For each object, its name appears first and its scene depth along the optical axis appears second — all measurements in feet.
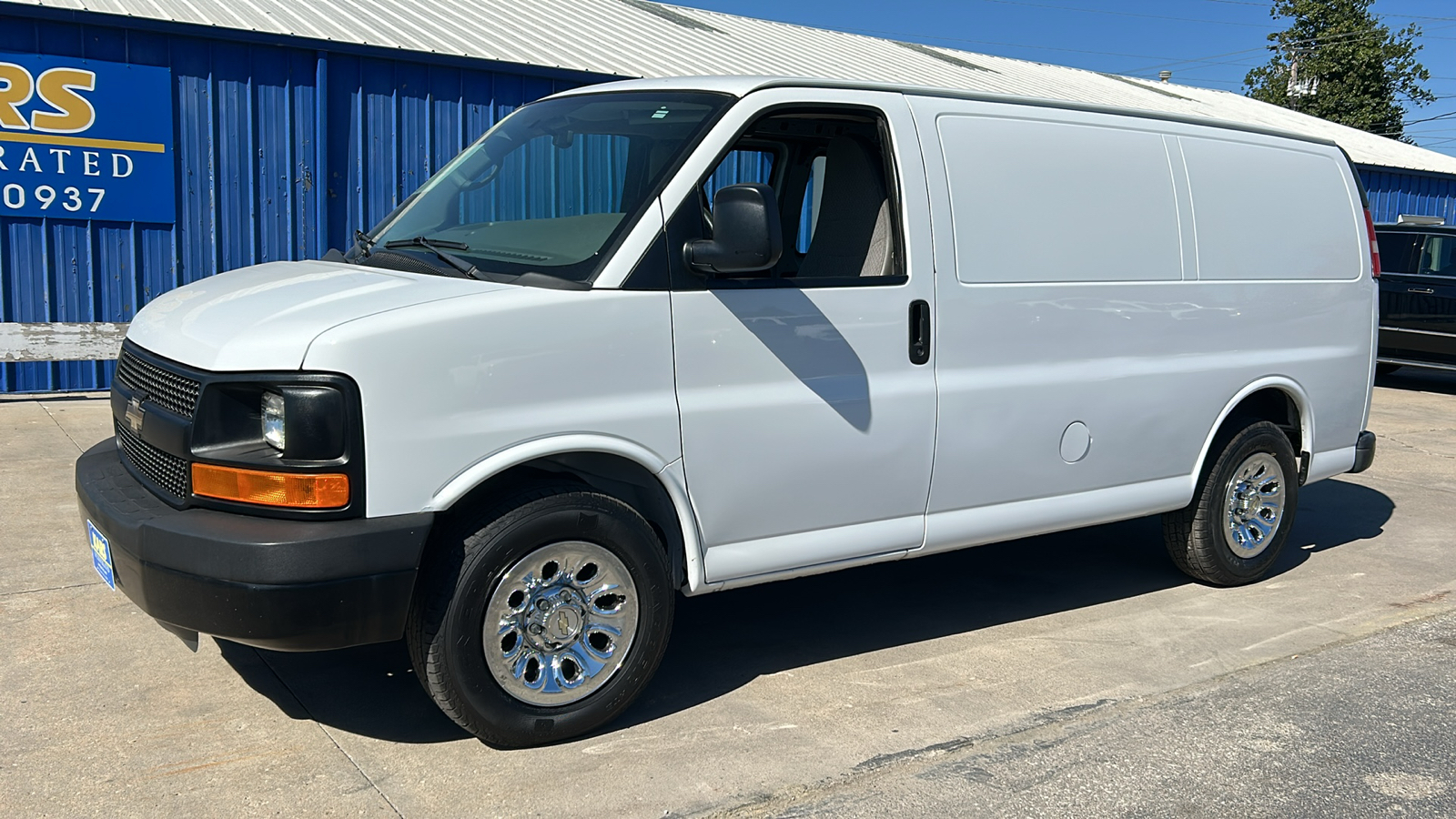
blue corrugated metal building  31.65
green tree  126.72
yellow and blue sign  31.09
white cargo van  11.12
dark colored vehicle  44.68
